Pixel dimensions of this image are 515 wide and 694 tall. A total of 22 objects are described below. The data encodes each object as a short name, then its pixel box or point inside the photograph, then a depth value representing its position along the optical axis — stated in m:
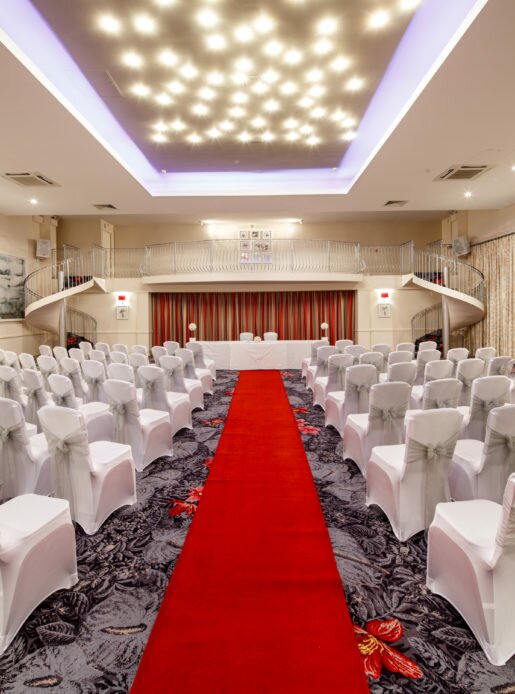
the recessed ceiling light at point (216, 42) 5.11
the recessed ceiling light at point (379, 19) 4.72
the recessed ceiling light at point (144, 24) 4.77
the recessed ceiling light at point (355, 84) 6.12
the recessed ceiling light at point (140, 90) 6.18
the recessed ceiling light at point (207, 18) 4.66
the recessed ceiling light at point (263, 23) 4.78
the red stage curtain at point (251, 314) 14.76
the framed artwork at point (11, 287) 11.45
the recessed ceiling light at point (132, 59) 5.44
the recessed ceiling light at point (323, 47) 5.25
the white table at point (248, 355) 11.30
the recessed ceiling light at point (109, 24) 4.78
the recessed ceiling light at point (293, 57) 5.44
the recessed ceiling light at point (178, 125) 7.38
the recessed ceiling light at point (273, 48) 5.27
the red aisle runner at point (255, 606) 1.71
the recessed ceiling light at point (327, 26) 4.84
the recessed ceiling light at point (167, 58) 5.43
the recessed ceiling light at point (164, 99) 6.48
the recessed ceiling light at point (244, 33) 4.95
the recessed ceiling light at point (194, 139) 7.96
